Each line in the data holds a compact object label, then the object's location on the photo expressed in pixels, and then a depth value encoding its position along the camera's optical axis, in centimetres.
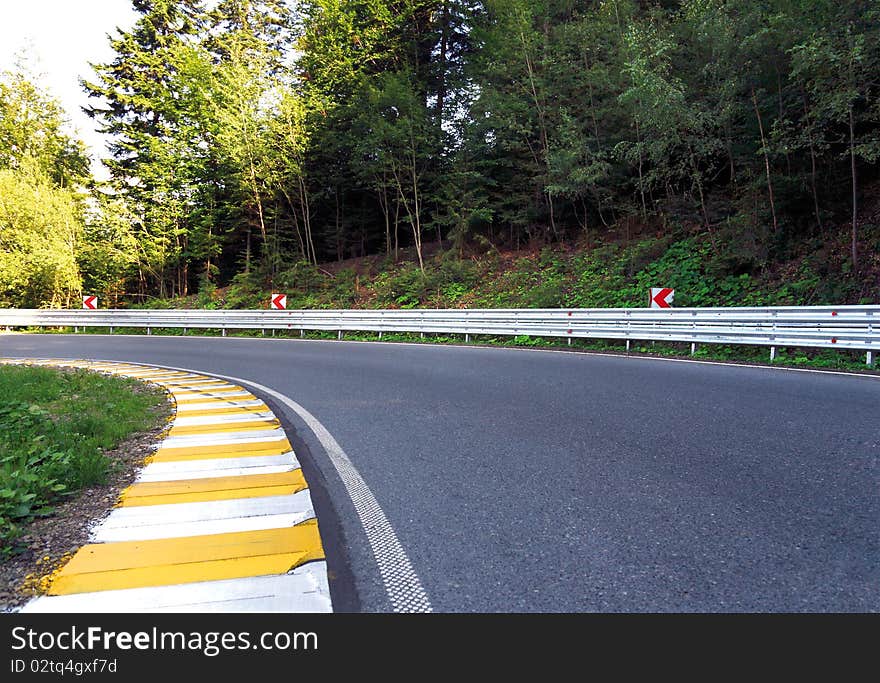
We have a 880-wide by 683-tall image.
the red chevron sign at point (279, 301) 2022
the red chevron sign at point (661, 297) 1173
